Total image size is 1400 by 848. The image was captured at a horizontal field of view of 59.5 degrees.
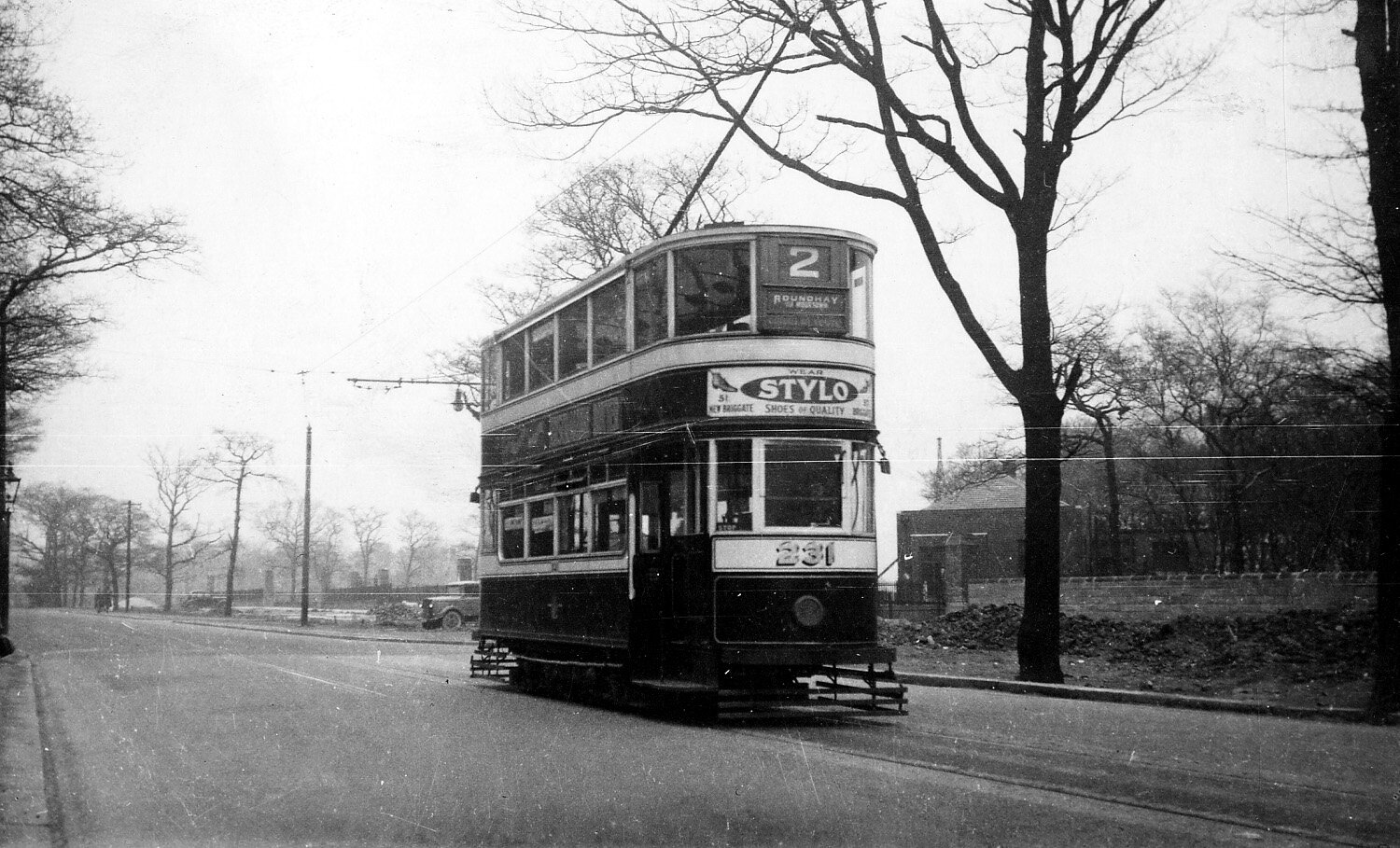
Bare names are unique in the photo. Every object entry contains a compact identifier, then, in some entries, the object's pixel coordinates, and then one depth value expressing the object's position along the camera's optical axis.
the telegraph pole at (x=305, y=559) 32.01
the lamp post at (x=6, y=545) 21.77
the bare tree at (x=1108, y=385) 30.52
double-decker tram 11.27
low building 51.21
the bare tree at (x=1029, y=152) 15.84
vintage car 42.19
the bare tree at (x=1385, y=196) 11.49
